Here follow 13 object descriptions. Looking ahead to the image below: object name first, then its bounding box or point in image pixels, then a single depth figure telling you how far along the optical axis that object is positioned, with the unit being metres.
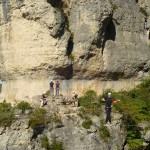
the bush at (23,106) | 21.54
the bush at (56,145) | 19.75
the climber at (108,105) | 19.70
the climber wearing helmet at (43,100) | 21.95
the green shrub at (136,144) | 20.84
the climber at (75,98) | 22.70
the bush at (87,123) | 20.80
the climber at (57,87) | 23.45
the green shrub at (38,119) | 20.22
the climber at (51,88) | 23.31
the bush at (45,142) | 19.72
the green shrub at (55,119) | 20.64
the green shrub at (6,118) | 20.36
